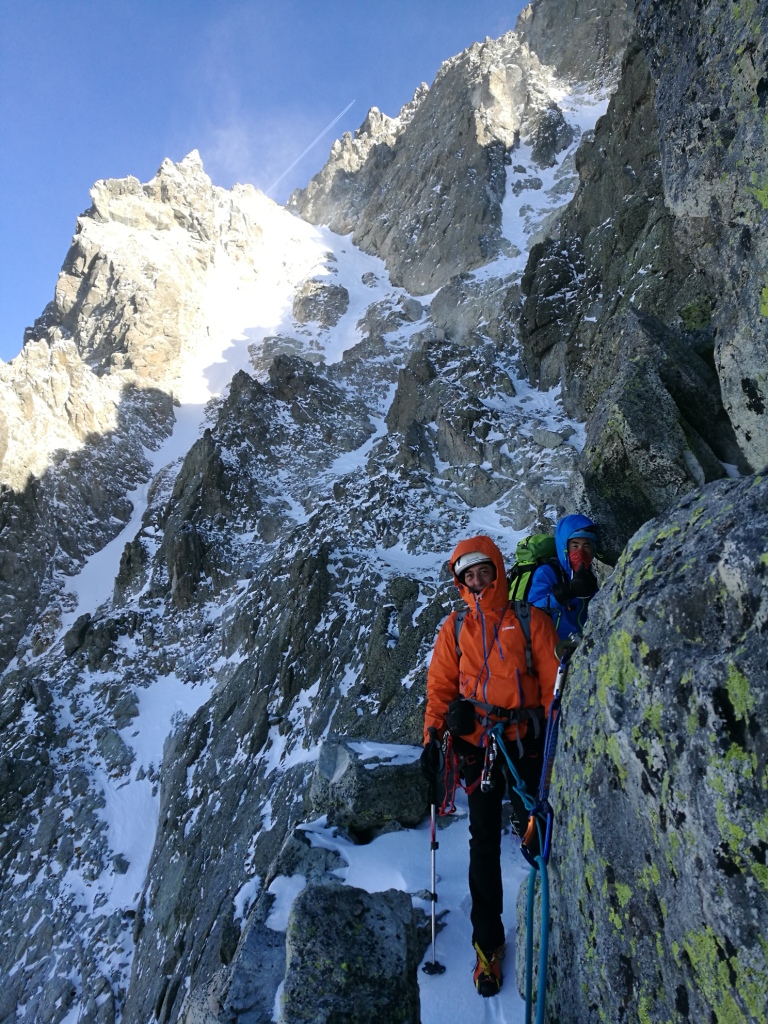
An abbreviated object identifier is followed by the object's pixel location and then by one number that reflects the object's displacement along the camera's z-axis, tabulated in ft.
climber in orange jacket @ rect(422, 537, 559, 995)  14.46
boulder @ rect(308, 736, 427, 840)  23.86
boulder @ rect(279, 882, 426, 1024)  11.98
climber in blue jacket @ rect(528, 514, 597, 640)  19.01
